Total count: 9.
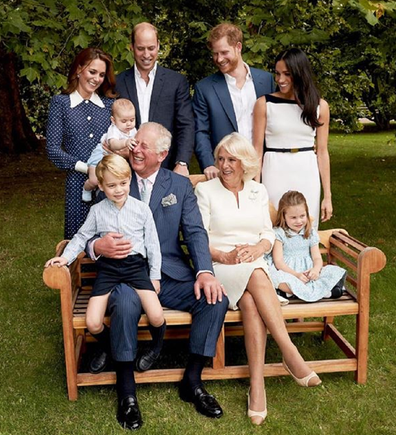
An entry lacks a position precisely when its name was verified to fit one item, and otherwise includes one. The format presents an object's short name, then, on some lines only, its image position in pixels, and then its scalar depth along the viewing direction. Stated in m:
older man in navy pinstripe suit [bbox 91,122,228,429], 3.62
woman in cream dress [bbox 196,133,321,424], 3.68
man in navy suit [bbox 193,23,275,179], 4.62
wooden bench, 3.69
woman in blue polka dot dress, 4.22
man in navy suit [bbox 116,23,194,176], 4.52
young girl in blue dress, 4.04
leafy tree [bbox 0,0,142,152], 6.25
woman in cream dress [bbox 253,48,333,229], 4.30
